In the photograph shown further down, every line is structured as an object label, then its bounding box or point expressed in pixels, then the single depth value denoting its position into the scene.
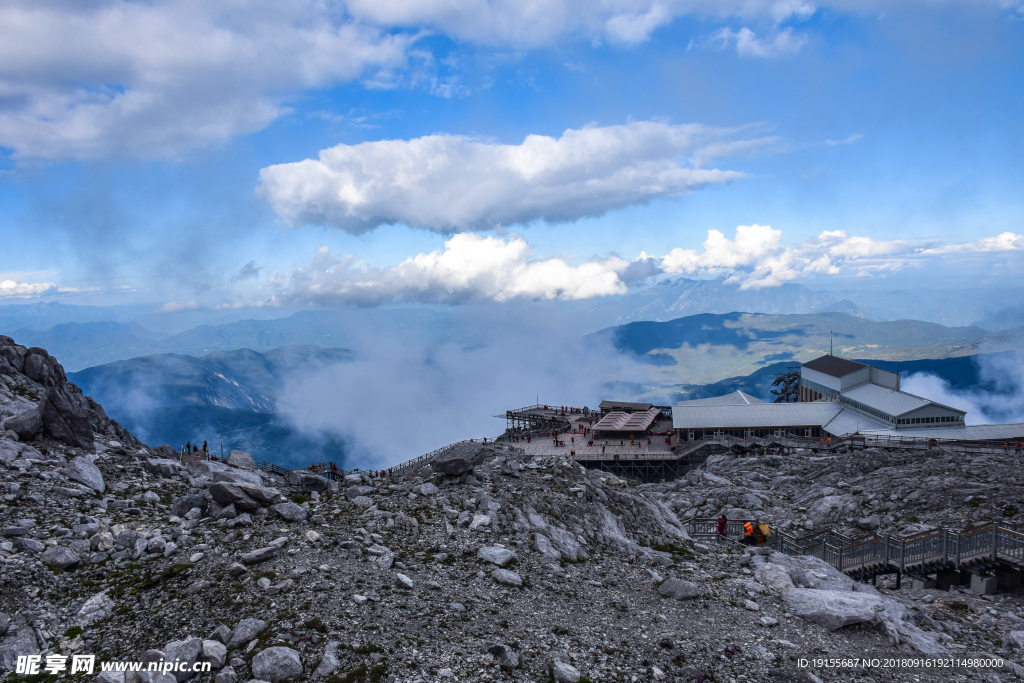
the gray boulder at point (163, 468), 22.41
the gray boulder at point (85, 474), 18.62
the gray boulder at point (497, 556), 16.09
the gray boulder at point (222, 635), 11.22
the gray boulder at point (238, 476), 21.97
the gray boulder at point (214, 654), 10.63
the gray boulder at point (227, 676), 10.16
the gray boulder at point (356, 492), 19.39
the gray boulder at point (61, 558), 13.63
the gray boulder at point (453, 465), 21.36
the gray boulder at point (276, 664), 10.33
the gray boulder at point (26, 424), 21.00
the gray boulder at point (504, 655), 11.45
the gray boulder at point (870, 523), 29.59
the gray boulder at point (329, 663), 10.58
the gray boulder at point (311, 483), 20.36
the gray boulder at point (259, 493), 17.22
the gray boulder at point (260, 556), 14.02
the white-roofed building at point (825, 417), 60.88
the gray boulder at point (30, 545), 13.90
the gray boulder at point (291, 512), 16.72
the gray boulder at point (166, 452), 27.70
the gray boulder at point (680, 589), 16.08
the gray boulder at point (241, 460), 31.56
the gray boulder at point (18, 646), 11.12
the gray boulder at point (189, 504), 17.05
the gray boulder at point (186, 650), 10.71
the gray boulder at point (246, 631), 11.19
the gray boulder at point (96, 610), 12.31
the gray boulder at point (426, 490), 19.75
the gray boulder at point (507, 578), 15.25
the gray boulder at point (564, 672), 11.27
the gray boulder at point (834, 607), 15.14
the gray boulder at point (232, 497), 16.73
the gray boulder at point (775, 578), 17.59
